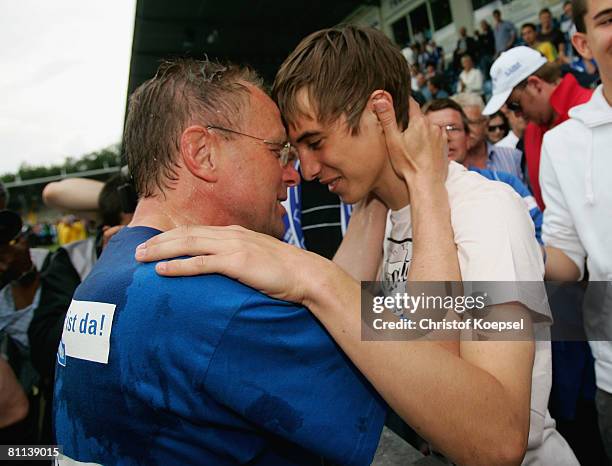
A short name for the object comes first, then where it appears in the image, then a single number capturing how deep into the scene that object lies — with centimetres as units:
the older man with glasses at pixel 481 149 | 428
